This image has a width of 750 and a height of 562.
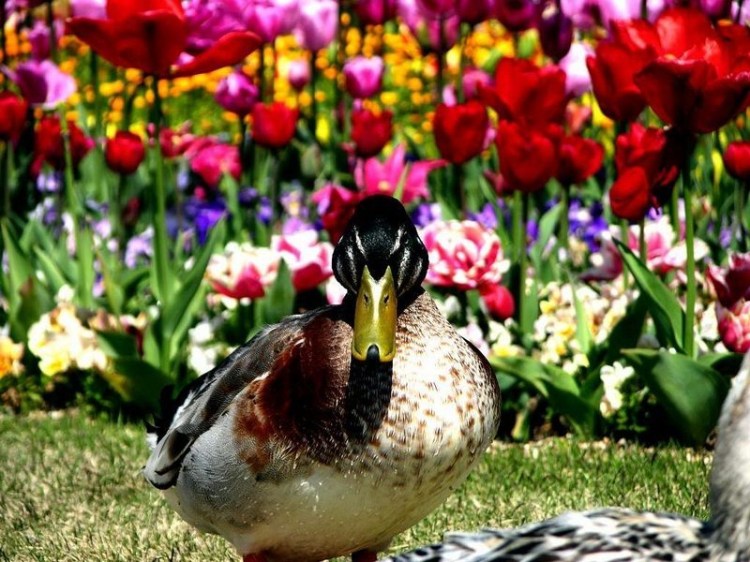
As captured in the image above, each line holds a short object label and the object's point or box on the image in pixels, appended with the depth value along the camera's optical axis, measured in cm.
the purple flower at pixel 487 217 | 1307
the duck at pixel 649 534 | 430
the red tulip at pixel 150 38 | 875
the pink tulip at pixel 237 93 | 1262
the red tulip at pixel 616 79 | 886
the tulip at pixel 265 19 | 1198
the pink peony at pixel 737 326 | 909
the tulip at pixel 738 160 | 1017
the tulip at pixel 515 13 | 1213
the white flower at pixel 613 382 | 968
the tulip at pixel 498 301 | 1026
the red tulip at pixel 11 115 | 1193
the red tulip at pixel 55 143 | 1230
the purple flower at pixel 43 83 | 1273
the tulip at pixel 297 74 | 1452
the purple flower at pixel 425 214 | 1309
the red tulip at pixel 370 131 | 1195
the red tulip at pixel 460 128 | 1050
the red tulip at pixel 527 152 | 960
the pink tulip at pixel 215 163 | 1312
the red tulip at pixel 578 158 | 1036
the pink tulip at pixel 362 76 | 1324
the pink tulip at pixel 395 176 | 1140
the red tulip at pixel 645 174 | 866
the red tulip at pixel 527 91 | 977
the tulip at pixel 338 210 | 999
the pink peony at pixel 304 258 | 1043
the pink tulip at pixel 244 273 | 1023
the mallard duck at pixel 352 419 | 616
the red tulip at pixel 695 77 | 788
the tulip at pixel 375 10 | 1336
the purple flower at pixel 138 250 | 1357
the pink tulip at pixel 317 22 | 1309
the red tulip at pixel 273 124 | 1190
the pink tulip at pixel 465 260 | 1001
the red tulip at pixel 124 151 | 1167
